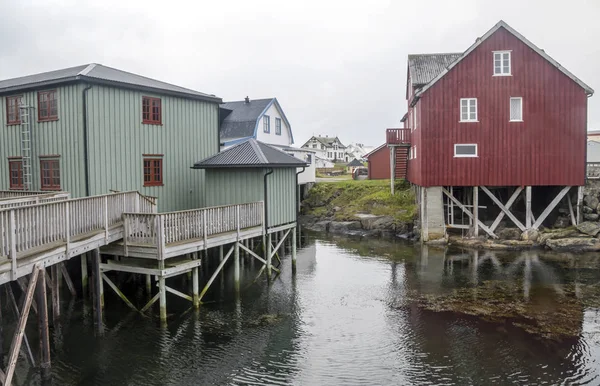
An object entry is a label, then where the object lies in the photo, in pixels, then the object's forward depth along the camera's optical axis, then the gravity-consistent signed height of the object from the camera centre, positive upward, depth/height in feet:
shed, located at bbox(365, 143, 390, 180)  146.41 +3.83
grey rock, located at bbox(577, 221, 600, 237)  85.51 -10.19
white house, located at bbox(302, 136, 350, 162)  334.30 +21.45
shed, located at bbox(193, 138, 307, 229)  65.46 +0.00
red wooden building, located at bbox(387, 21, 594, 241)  86.48 +9.15
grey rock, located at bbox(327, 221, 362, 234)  110.32 -11.88
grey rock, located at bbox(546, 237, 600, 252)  83.10 -12.72
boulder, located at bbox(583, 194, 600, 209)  88.84 -5.52
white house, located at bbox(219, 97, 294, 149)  123.54 +15.01
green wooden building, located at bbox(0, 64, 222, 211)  60.90 +6.36
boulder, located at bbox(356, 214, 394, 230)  106.37 -10.52
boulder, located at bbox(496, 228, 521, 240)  90.48 -11.66
